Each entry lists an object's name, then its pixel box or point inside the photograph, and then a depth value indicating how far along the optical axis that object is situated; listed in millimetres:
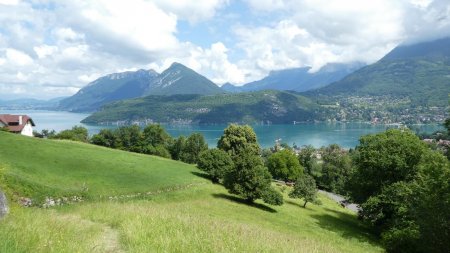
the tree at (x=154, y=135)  117625
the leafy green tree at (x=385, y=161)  41875
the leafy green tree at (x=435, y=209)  26500
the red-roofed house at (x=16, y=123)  86288
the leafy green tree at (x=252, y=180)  45875
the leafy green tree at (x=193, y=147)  114750
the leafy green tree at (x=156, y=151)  109250
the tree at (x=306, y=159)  123188
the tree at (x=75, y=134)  112219
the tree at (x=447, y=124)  25823
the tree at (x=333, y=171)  117900
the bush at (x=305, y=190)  57225
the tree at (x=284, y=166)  102188
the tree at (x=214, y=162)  60156
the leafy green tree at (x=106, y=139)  118306
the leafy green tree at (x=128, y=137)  116188
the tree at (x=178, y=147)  118625
